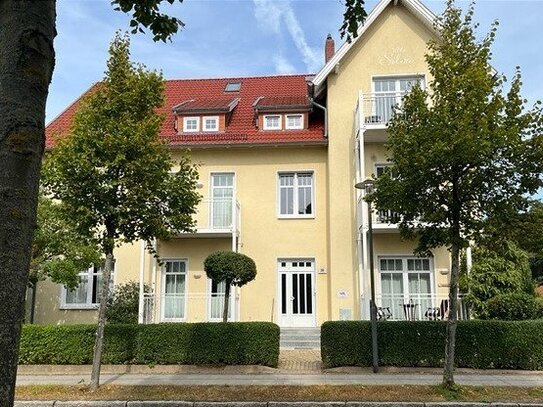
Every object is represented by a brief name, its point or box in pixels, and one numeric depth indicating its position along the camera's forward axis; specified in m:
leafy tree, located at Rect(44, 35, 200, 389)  10.41
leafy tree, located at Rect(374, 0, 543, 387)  9.47
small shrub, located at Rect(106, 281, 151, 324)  17.27
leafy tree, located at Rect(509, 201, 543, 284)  9.88
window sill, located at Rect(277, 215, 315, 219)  19.33
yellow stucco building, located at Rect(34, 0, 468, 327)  18.02
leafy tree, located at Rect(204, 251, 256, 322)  14.21
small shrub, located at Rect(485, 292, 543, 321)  14.12
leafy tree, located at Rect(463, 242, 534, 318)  16.44
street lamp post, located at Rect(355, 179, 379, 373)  11.88
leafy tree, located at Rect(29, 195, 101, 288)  15.24
